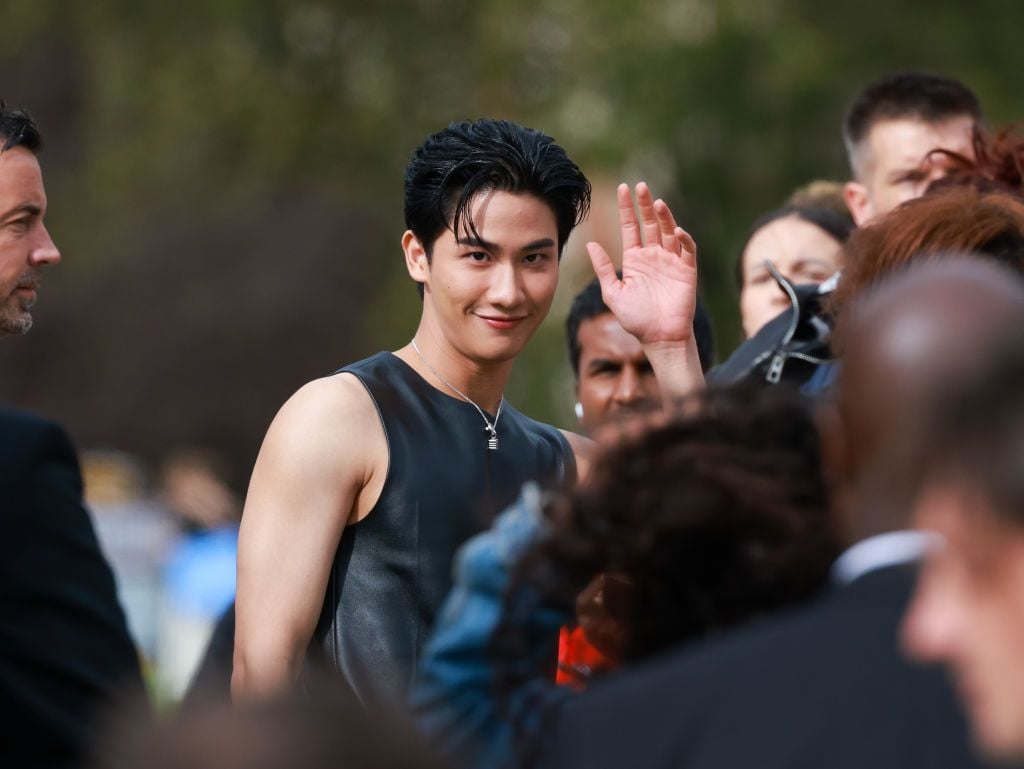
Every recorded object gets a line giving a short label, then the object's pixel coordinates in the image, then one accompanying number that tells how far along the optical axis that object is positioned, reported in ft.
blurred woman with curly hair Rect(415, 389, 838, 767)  13.67
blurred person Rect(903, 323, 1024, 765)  10.73
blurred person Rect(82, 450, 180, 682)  91.20
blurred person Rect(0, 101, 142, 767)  15.92
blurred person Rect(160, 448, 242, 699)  64.03
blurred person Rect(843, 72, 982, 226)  34.32
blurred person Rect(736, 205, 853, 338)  34.71
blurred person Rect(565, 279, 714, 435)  33.12
